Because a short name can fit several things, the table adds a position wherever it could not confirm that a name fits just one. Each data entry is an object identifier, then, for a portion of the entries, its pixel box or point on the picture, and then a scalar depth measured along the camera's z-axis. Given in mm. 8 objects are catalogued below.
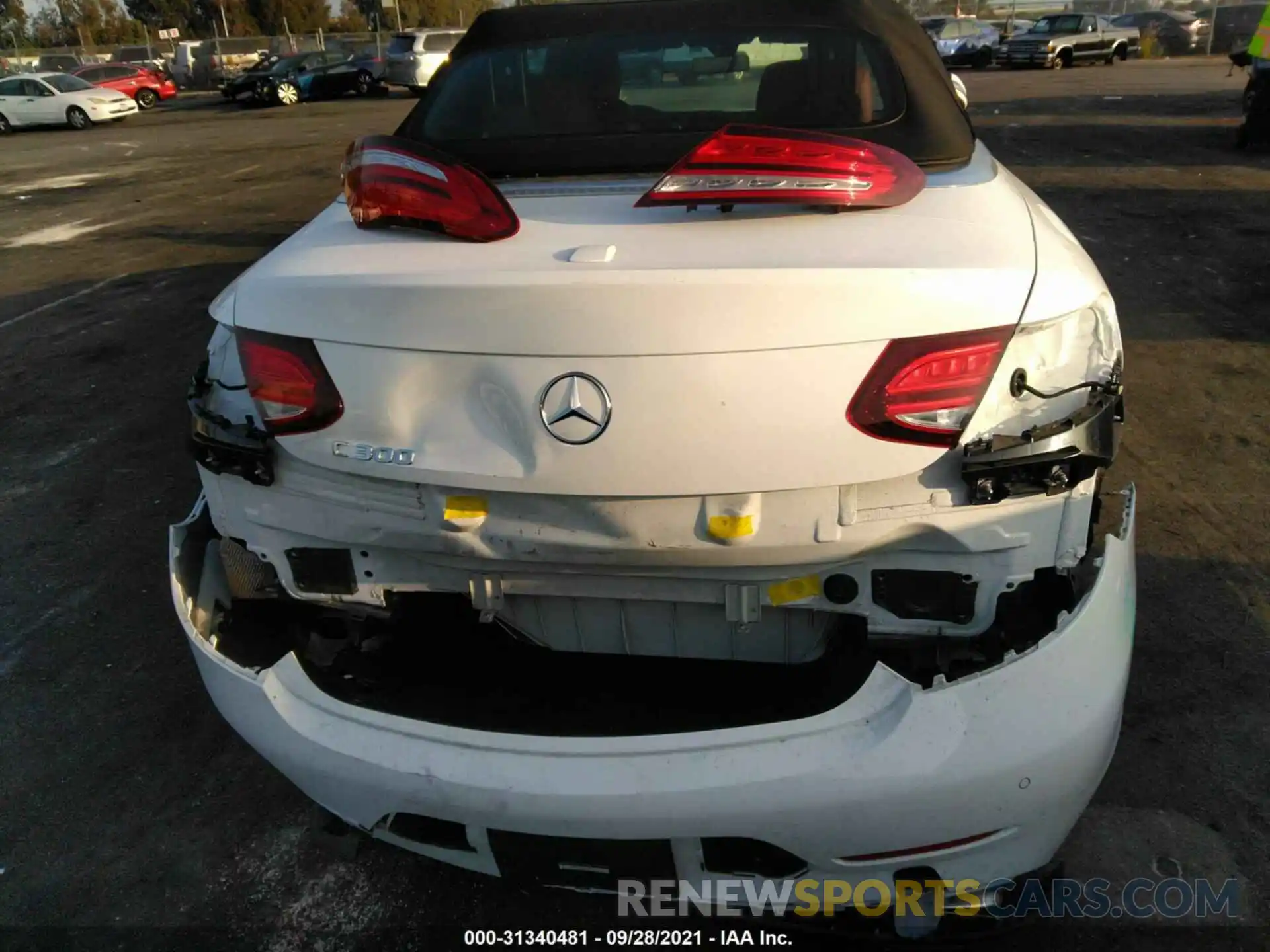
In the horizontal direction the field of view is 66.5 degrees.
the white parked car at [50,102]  22953
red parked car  27562
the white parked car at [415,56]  25000
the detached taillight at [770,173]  1841
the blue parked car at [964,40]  28469
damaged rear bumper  1595
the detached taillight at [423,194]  1884
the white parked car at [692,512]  1600
